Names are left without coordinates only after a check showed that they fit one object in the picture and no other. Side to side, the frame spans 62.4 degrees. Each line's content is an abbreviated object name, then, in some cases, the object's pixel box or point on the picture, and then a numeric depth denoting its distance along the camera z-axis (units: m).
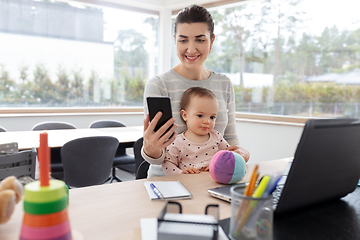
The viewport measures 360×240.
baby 1.38
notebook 0.96
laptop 0.67
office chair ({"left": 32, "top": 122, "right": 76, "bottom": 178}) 2.75
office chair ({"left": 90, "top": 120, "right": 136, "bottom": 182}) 3.02
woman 1.40
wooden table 0.73
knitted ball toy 1.08
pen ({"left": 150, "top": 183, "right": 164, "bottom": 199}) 0.95
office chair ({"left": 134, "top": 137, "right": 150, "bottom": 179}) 2.48
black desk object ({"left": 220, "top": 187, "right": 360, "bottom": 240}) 0.71
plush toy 0.64
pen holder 0.61
